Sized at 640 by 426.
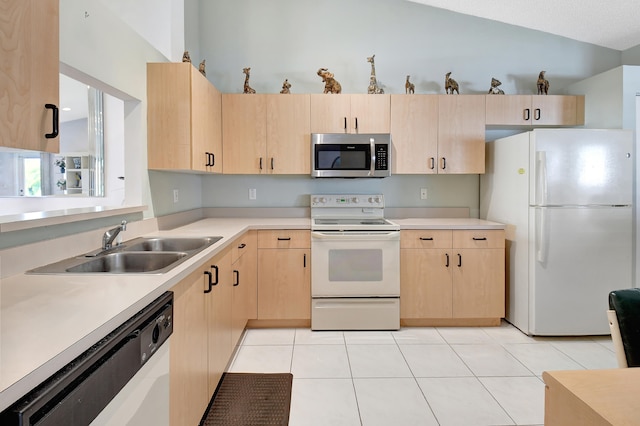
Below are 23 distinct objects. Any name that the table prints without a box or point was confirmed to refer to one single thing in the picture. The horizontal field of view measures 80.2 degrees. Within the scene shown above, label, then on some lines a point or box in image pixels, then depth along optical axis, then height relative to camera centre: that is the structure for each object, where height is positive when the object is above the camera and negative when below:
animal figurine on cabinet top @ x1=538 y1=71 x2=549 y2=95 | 3.59 +1.12
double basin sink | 1.60 -0.26
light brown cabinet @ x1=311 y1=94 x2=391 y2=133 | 3.44 +0.82
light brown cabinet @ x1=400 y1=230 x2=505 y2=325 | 3.23 -0.61
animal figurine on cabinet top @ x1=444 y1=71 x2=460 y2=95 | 3.54 +1.11
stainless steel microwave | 3.36 +0.44
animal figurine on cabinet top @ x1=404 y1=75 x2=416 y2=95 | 3.54 +1.09
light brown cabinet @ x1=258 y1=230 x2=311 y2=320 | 3.22 -0.60
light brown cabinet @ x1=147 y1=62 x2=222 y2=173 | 2.57 +0.60
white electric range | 3.16 -0.61
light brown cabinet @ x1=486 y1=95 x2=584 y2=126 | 3.49 +0.85
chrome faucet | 1.92 -0.16
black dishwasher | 0.67 -0.37
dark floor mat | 2.01 -1.12
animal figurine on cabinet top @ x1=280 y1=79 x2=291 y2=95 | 3.50 +1.08
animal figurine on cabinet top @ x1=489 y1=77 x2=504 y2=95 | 3.57 +1.11
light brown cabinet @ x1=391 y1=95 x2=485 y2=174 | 3.46 +0.64
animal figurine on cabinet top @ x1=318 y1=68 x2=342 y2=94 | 3.45 +1.11
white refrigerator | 2.89 -0.17
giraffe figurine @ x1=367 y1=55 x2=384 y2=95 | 3.52 +1.12
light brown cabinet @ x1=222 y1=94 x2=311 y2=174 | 3.43 +0.64
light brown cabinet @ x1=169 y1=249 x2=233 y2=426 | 1.46 -0.62
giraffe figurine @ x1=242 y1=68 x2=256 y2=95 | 3.52 +1.10
